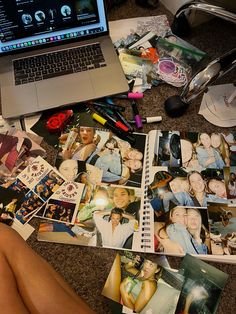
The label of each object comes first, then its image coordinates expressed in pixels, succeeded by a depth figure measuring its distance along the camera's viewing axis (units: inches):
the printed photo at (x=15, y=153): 33.5
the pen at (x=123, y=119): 36.0
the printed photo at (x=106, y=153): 33.4
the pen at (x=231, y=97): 37.9
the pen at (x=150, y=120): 36.9
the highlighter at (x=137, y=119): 36.5
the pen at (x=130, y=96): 38.3
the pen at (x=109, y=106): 37.2
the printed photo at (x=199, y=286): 27.2
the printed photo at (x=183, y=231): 29.4
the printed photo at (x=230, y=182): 31.9
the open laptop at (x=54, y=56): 36.1
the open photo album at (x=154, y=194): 30.0
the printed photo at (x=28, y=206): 31.4
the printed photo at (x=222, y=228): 29.3
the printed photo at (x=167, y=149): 34.0
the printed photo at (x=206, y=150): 33.9
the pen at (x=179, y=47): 41.9
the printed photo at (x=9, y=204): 31.2
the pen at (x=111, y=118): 35.8
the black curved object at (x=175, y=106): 36.8
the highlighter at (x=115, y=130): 35.4
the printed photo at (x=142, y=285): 27.2
